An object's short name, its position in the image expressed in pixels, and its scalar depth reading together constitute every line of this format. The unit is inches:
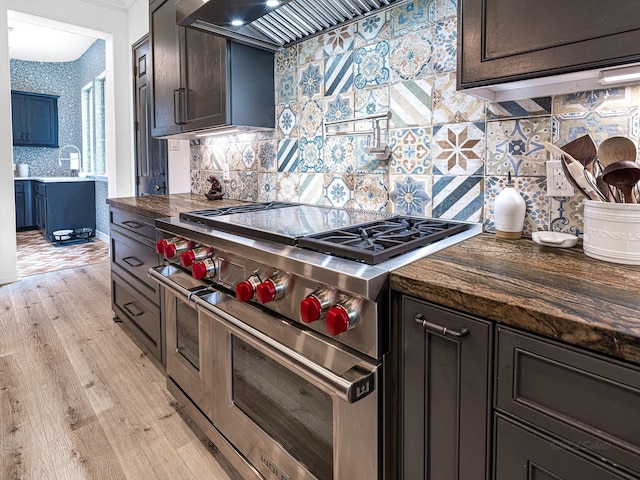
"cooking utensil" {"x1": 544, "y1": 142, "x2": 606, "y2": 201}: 39.2
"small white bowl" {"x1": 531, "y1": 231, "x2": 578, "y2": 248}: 43.9
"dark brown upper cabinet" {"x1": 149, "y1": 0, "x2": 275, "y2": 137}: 81.4
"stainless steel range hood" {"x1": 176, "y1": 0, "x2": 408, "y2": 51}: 63.4
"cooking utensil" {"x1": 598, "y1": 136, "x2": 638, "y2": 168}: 39.7
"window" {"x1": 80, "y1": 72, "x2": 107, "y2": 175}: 245.1
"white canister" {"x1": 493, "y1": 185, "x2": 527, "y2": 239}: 48.4
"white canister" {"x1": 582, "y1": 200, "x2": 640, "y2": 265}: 36.0
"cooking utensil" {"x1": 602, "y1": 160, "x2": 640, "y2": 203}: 35.3
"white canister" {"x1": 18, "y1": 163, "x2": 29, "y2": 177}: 266.1
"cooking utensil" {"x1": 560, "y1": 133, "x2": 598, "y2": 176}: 41.5
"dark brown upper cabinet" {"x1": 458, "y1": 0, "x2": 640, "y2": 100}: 32.8
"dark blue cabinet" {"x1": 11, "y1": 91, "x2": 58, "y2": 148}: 262.2
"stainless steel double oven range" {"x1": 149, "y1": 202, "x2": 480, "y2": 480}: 36.8
